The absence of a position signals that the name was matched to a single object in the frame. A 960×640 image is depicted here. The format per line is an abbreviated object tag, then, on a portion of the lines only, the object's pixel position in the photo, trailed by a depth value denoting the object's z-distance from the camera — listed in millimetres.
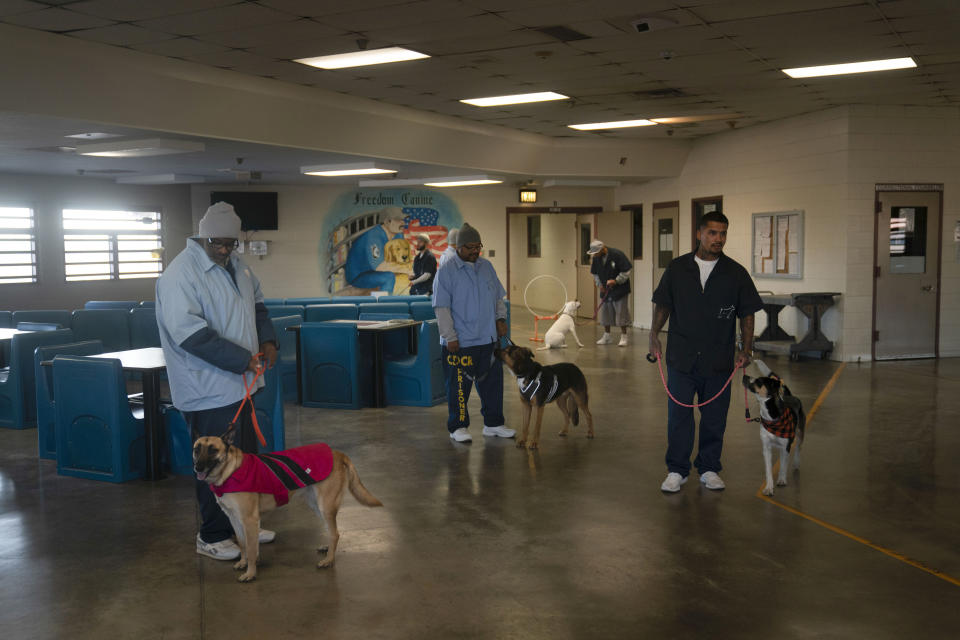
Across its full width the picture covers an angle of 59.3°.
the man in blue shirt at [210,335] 3895
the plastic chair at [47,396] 6023
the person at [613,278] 13211
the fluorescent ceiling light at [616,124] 12102
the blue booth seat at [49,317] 9008
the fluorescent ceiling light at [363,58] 7613
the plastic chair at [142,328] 9125
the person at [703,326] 5023
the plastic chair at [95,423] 5523
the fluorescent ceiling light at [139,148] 9516
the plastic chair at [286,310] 9633
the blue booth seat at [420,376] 8023
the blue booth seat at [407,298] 10578
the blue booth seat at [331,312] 9031
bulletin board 11656
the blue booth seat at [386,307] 9133
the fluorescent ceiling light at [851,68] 8242
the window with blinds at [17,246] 14172
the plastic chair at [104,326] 9008
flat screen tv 16766
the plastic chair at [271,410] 5719
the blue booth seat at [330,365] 7922
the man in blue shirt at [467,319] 6375
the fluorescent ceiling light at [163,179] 14782
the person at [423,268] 11609
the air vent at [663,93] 9734
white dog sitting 12399
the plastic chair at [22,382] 7223
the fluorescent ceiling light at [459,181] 14855
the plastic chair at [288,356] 8148
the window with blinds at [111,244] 15266
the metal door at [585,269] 17500
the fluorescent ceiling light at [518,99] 9930
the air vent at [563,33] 6906
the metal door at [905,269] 10930
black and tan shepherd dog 6207
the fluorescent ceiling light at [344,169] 12719
